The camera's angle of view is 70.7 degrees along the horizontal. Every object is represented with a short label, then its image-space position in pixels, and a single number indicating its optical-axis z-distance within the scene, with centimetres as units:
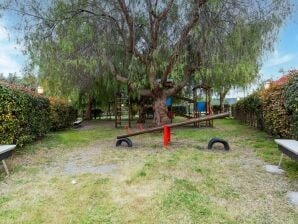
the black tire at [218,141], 513
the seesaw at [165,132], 546
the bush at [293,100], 411
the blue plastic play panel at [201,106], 1308
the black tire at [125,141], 571
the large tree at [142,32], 712
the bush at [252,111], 808
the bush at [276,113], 519
